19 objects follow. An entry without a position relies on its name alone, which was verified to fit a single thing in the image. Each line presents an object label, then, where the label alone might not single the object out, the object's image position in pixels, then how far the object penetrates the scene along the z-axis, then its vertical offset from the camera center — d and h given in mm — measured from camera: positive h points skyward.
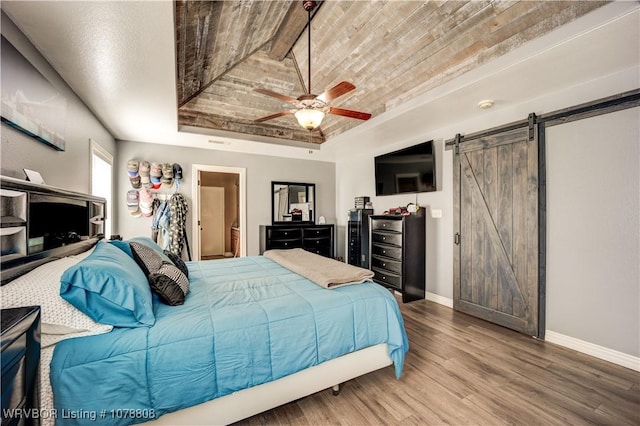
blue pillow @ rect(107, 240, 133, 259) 1943 -263
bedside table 712 -464
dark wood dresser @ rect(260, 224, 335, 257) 4941 -524
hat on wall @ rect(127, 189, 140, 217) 4152 +155
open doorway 7023 -131
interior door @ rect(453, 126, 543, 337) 2717 -216
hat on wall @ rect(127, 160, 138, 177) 4055 +686
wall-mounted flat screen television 3723 +635
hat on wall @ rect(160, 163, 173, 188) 4285 +621
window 3373 +492
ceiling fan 2240 +995
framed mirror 5395 +178
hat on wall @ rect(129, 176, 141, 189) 4125 +488
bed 1181 -714
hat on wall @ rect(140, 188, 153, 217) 4211 +155
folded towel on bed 2064 -531
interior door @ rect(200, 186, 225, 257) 7145 -272
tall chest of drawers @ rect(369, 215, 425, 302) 3723 -649
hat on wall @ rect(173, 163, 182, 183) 4400 +671
